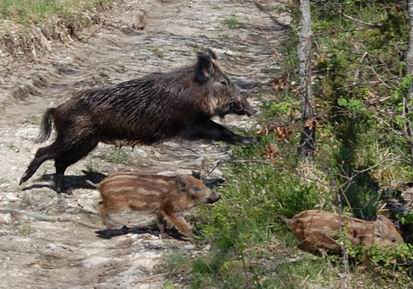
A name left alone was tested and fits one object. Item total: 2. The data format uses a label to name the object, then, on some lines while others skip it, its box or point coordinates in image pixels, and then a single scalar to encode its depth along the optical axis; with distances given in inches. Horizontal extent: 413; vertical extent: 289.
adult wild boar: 707.4
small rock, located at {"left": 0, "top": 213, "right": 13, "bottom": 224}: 636.7
